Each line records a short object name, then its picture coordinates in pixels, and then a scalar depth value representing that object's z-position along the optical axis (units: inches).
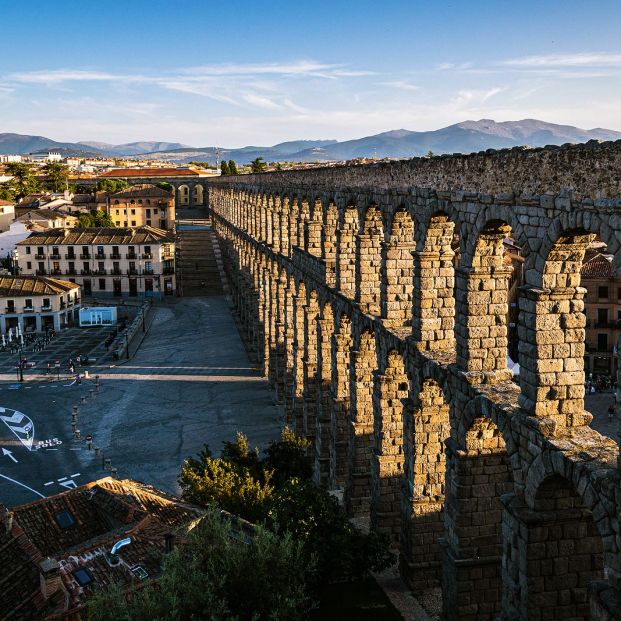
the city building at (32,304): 3085.6
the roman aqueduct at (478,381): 568.4
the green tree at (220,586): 633.6
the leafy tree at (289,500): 904.3
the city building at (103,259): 3769.7
